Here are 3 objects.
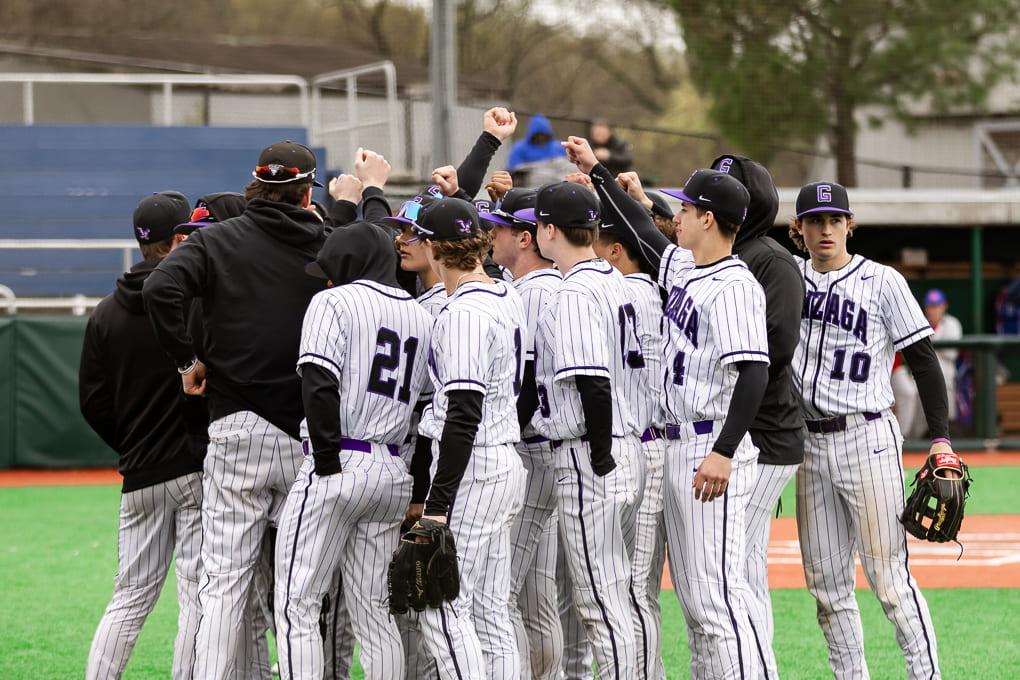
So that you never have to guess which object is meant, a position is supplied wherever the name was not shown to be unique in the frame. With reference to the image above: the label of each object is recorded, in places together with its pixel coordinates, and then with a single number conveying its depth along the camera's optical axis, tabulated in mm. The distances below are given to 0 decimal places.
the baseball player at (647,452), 9586
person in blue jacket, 25922
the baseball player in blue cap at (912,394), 28656
